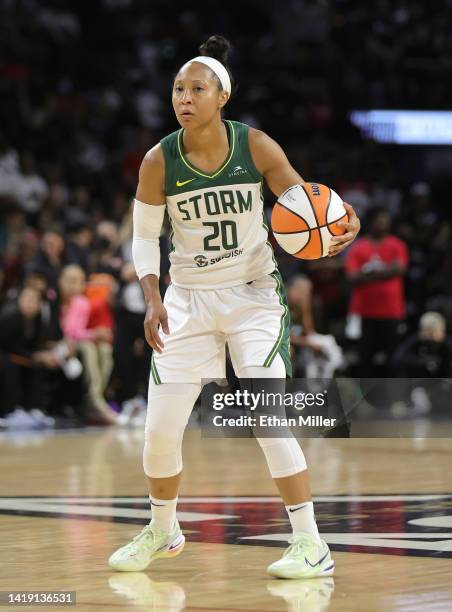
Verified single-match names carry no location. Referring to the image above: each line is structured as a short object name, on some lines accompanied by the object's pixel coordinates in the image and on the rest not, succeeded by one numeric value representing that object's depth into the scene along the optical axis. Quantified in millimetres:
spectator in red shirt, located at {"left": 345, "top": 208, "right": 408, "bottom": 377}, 27453
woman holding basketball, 10609
